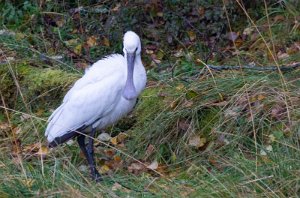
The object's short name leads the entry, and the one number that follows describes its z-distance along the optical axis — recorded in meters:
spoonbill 13.61
